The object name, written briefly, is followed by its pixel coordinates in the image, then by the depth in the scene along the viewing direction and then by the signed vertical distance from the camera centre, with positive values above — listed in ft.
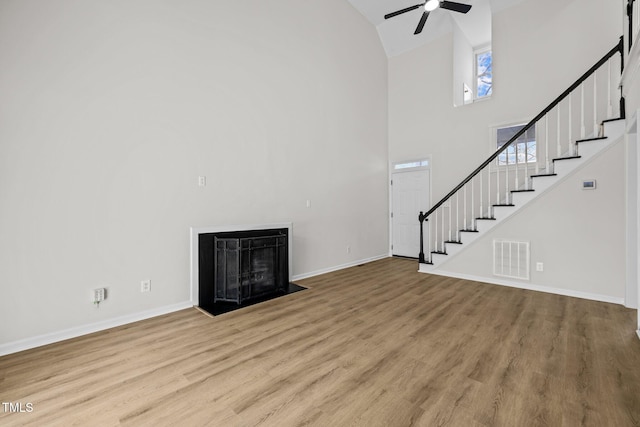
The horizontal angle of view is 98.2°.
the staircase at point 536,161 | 12.44 +2.55
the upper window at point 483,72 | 17.80 +9.01
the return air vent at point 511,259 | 13.56 -2.43
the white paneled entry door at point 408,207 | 20.25 +0.28
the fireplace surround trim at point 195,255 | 11.16 -1.76
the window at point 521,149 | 15.60 +3.46
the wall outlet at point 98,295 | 9.10 -2.74
